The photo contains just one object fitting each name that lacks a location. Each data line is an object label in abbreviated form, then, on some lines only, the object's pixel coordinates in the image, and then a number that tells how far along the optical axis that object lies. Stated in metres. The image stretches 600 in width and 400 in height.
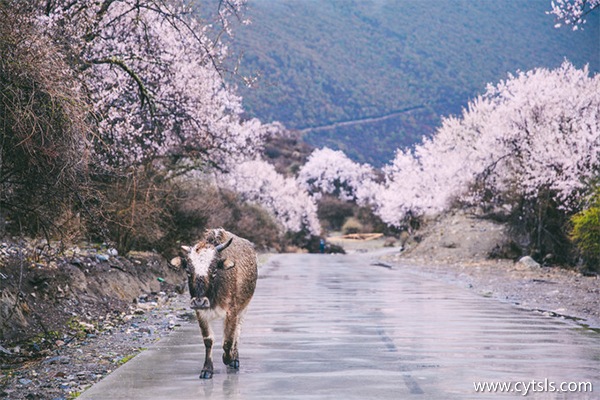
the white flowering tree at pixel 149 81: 22.33
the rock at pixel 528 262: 43.16
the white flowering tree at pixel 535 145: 41.31
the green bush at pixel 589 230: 35.91
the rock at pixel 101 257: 22.92
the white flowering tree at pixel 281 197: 101.50
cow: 11.81
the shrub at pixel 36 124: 12.98
